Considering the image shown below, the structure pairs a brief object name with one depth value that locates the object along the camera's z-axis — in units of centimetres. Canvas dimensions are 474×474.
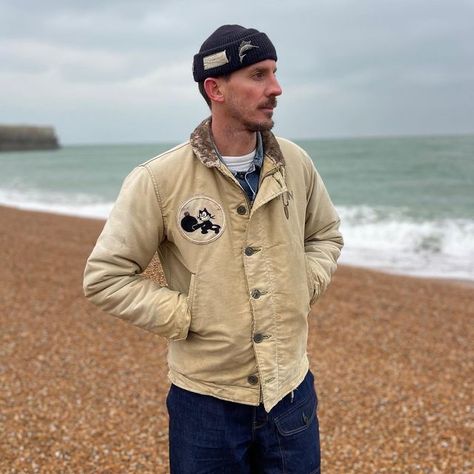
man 199
